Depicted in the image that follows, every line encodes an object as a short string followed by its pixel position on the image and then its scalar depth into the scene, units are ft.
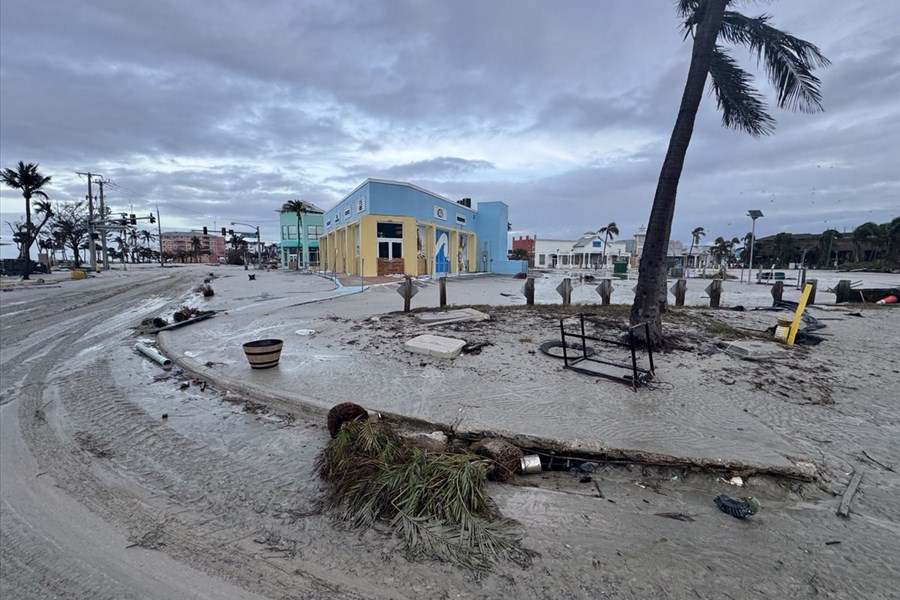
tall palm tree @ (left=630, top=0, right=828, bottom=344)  20.98
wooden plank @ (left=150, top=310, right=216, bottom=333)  31.63
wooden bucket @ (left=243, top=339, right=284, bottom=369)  19.06
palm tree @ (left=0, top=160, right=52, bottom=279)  100.68
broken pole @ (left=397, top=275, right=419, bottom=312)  36.42
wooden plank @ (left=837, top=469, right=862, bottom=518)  8.82
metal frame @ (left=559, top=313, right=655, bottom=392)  16.28
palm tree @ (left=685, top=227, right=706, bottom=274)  228.84
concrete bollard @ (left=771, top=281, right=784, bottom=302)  43.89
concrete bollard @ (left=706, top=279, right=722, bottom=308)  42.75
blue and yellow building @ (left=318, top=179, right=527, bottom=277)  86.02
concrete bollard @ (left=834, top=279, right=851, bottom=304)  49.49
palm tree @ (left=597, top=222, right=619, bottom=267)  205.60
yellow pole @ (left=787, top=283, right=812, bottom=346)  24.35
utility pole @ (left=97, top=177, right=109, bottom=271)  157.71
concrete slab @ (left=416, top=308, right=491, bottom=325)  31.65
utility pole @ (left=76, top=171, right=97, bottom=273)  144.87
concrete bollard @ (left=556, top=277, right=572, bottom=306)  40.55
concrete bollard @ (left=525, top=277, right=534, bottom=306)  40.89
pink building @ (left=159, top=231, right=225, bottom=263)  395.40
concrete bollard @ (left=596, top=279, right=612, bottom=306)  39.83
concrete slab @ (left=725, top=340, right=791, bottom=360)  21.85
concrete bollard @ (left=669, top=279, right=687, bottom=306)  42.39
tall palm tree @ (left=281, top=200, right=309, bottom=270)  159.02
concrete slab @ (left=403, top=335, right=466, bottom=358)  21.50
